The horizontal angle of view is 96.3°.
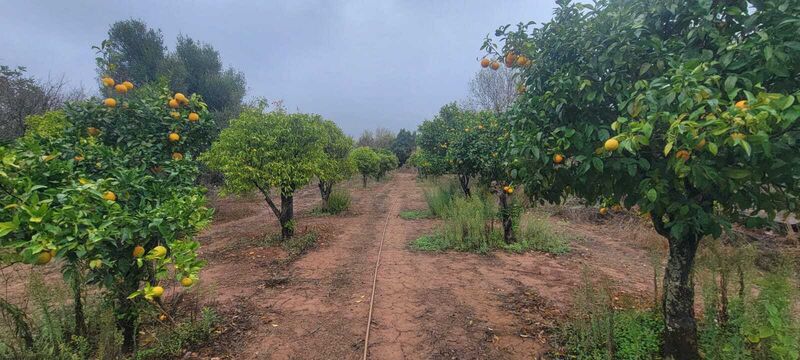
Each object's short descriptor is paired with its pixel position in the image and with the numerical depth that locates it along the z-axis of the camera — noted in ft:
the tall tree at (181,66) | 51.06
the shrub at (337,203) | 39.01
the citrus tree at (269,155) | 22.54
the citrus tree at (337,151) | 39.21
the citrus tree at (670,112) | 5.89
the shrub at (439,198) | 35.08
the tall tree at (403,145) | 144.84
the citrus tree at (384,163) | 83.66
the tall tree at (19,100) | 37.09
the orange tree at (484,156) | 24.31
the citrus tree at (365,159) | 62.41
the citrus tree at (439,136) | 40.29
